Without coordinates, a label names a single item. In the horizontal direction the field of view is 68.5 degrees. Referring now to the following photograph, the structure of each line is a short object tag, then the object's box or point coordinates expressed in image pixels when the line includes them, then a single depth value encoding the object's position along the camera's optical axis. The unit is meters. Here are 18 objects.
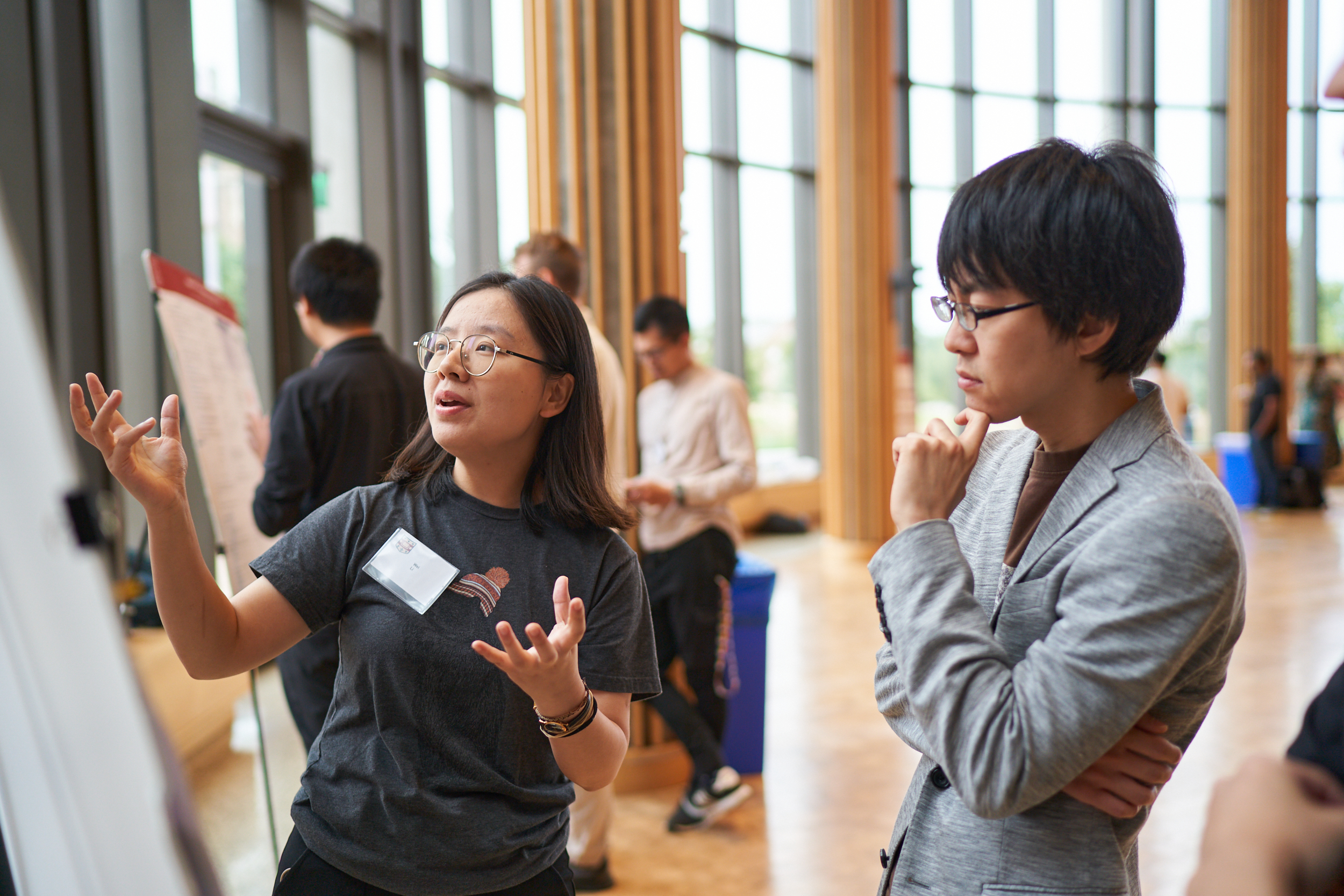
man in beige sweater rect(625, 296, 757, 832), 3.32
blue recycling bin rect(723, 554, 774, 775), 3.55
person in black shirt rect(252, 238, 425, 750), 2.54
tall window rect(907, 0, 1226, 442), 10.97
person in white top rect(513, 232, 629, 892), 2.87
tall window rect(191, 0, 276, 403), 4.09
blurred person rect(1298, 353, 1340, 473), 12.15
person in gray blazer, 0.92
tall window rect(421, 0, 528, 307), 5.87
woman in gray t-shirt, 1.19
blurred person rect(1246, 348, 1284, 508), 10.98
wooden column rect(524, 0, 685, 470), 3.70
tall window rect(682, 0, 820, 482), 9.74
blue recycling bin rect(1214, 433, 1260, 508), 11.70
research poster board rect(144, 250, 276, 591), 2.47
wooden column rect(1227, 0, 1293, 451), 12.41
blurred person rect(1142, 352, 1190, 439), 7.13
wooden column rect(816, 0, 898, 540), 8.48
